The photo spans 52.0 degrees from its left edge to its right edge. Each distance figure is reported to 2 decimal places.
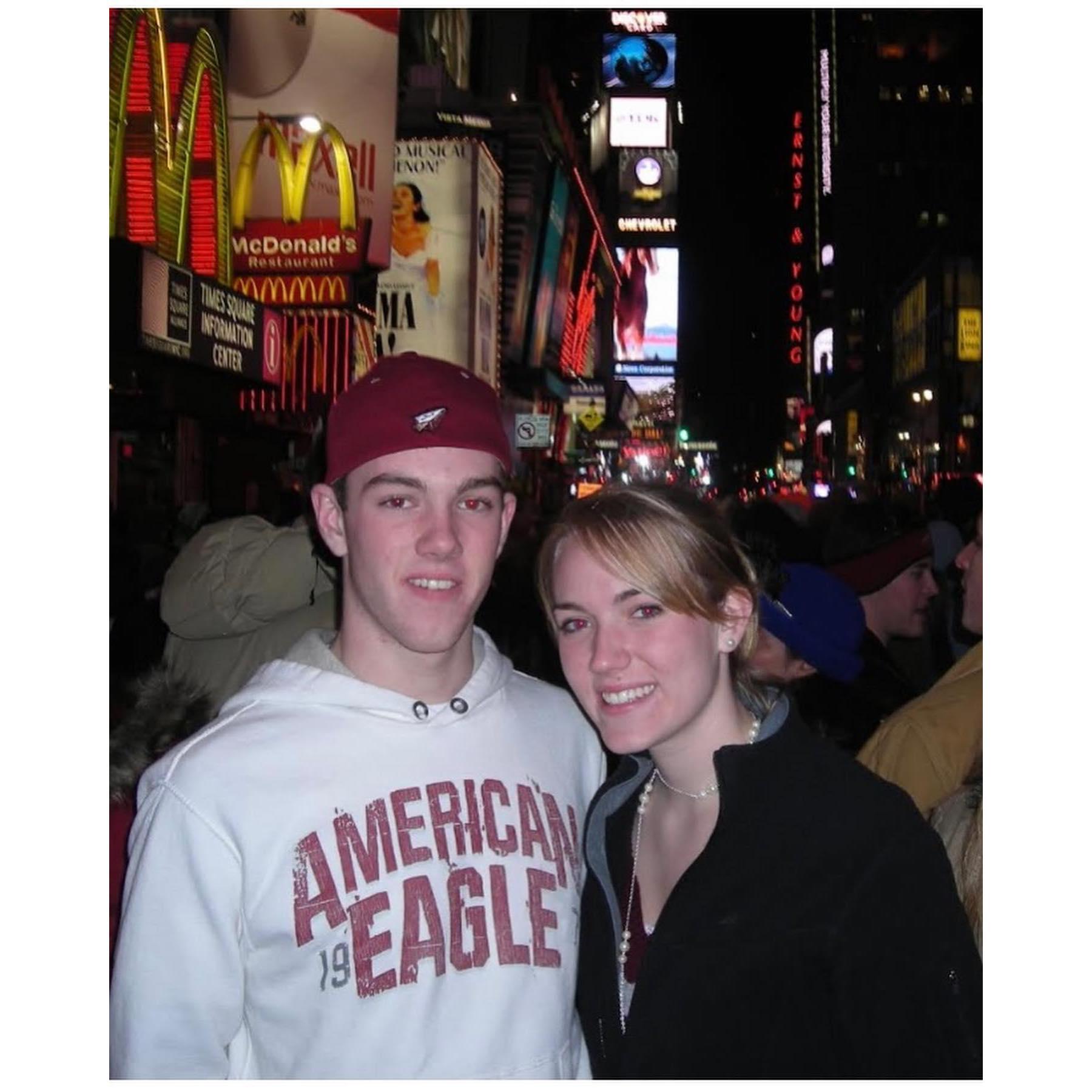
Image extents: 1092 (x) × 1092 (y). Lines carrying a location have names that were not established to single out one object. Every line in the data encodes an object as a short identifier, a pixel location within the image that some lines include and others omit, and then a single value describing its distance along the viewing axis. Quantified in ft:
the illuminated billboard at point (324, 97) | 43.21
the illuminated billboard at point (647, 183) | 217.36
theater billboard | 63.46
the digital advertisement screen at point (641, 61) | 214.07
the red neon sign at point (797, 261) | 491.72
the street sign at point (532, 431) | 70.90
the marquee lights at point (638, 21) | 213.05
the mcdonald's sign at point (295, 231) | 42.86
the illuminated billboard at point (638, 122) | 209.87
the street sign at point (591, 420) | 92.94
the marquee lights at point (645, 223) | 224.53
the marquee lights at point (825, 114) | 421.18
